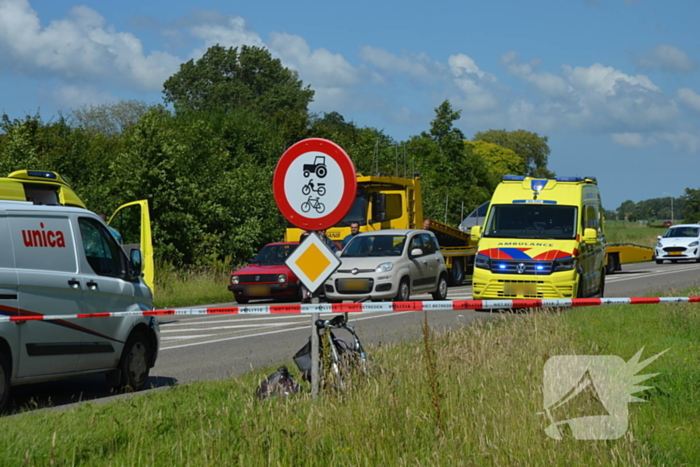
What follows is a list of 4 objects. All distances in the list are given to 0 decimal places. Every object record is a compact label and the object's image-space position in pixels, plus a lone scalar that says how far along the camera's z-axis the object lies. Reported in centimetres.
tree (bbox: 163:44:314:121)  8112
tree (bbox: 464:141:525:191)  11304
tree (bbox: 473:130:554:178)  12681
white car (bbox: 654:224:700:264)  4291
